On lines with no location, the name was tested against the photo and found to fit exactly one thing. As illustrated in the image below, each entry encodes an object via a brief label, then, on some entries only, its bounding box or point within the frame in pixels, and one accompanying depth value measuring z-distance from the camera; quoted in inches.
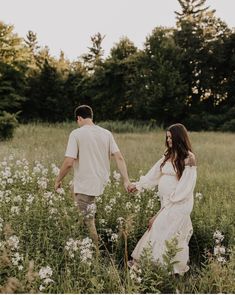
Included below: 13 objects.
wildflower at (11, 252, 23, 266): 179.9
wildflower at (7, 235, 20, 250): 184.8
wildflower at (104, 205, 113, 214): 258.5
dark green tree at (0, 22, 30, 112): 1475.1
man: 246.4
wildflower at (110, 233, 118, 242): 219.8
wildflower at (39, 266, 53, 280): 158.8
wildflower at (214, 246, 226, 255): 197.8
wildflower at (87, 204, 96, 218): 231.1
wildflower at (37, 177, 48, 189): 255.8
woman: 220.5
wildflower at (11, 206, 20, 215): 224.4
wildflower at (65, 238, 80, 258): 191.0
